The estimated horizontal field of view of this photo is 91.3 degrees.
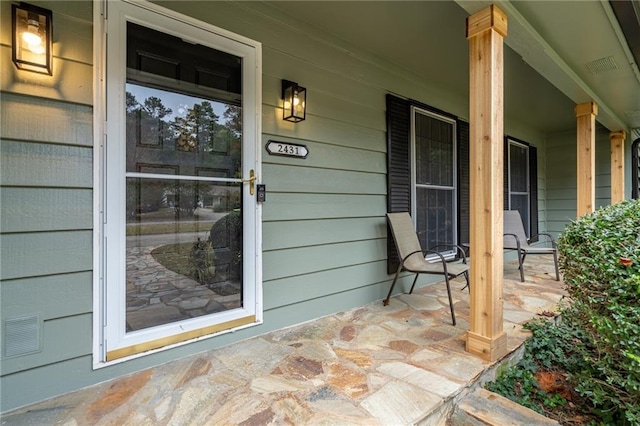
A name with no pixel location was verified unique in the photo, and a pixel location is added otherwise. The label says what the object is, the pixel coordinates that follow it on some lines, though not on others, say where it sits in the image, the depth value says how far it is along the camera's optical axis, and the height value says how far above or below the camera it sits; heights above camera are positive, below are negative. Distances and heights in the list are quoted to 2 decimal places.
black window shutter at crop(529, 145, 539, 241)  5.82 +0.44
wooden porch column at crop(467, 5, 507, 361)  1.90 +0.20
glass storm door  1.74 +0.19
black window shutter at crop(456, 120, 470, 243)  4.09 +0.42
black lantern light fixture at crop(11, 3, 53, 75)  1.45 +0.85
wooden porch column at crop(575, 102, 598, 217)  3.87 +0.74
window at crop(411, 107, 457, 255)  3.61 +0.44
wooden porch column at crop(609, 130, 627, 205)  5.22 +0.84
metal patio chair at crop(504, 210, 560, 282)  4.30 -0.22
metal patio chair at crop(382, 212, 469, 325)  2.64 -0.38
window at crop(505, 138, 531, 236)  5.39 +0.62
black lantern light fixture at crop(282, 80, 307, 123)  2.39 +0.89
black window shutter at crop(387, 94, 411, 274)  3.22 +0.55
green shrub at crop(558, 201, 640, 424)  1.45 -0.44
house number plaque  2.34 +0.51
